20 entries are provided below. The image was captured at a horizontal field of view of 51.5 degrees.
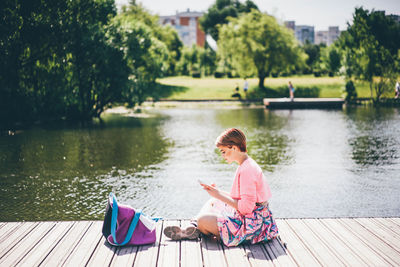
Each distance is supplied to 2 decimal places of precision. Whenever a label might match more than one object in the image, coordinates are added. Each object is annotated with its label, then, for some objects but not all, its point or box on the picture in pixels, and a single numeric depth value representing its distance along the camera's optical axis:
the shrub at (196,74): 61.00
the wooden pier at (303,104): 33.19
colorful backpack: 5.01
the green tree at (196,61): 63.09
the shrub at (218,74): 59.66
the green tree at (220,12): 82.90
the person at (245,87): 42.31
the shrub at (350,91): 36.19
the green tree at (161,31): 55.32
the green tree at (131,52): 24.36
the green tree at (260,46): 42.29
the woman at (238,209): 4.72
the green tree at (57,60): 20.52
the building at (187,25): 132.27
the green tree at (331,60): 58.41
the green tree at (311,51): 77.75
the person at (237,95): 40.41
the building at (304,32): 194.00
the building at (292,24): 185.51
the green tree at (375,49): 34.38
